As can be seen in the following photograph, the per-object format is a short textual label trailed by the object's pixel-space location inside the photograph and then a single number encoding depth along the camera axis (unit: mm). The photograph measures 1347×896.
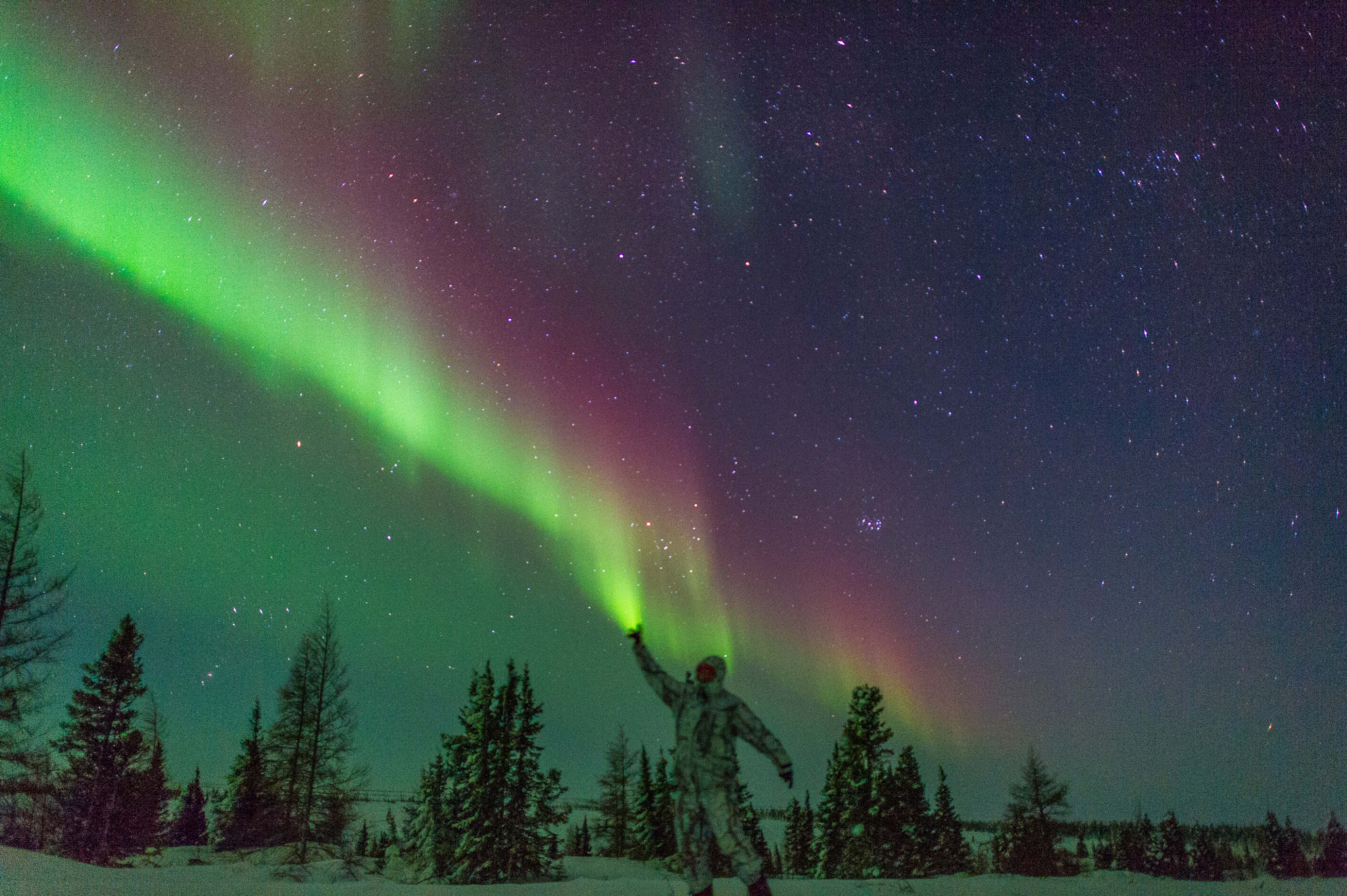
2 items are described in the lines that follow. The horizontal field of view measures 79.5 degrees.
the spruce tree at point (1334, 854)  18812
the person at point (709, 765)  7977
